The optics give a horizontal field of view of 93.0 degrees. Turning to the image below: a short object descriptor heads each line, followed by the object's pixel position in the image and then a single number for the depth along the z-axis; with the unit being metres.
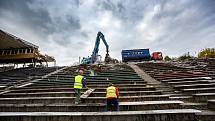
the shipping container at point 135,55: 23.30
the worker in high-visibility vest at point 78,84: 4.95
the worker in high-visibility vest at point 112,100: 4.44
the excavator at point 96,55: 21.43
